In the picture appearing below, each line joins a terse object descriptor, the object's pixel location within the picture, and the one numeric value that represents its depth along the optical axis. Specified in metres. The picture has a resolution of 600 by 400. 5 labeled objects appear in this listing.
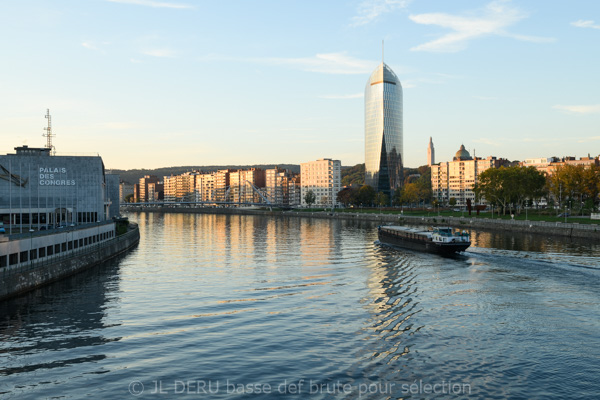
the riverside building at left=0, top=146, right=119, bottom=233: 84.19
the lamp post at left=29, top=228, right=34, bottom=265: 48.18
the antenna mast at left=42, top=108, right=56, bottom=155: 114.39
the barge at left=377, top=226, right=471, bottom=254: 68.81
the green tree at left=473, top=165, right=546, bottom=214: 143.12
